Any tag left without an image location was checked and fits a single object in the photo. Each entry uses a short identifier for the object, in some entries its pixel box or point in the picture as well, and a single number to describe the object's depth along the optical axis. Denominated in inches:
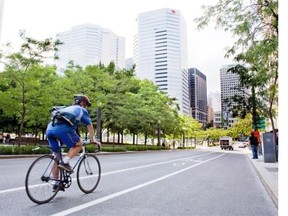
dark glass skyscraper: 6963.6
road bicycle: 185.5
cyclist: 195.5
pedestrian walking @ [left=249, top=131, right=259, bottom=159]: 789.2
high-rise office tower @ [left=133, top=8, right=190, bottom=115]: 4074.8
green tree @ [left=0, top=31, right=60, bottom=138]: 752.3
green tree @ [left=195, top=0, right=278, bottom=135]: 315.3
